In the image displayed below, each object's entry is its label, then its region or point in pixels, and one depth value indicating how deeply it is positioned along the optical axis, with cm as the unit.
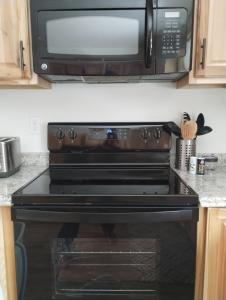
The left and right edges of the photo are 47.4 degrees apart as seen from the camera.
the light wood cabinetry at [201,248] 114
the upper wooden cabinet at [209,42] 128
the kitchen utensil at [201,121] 159
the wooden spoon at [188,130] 151
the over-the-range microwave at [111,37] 124
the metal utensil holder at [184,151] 155
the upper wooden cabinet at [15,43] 129
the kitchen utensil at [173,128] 157
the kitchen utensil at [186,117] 162
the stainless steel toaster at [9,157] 140
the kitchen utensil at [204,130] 157
